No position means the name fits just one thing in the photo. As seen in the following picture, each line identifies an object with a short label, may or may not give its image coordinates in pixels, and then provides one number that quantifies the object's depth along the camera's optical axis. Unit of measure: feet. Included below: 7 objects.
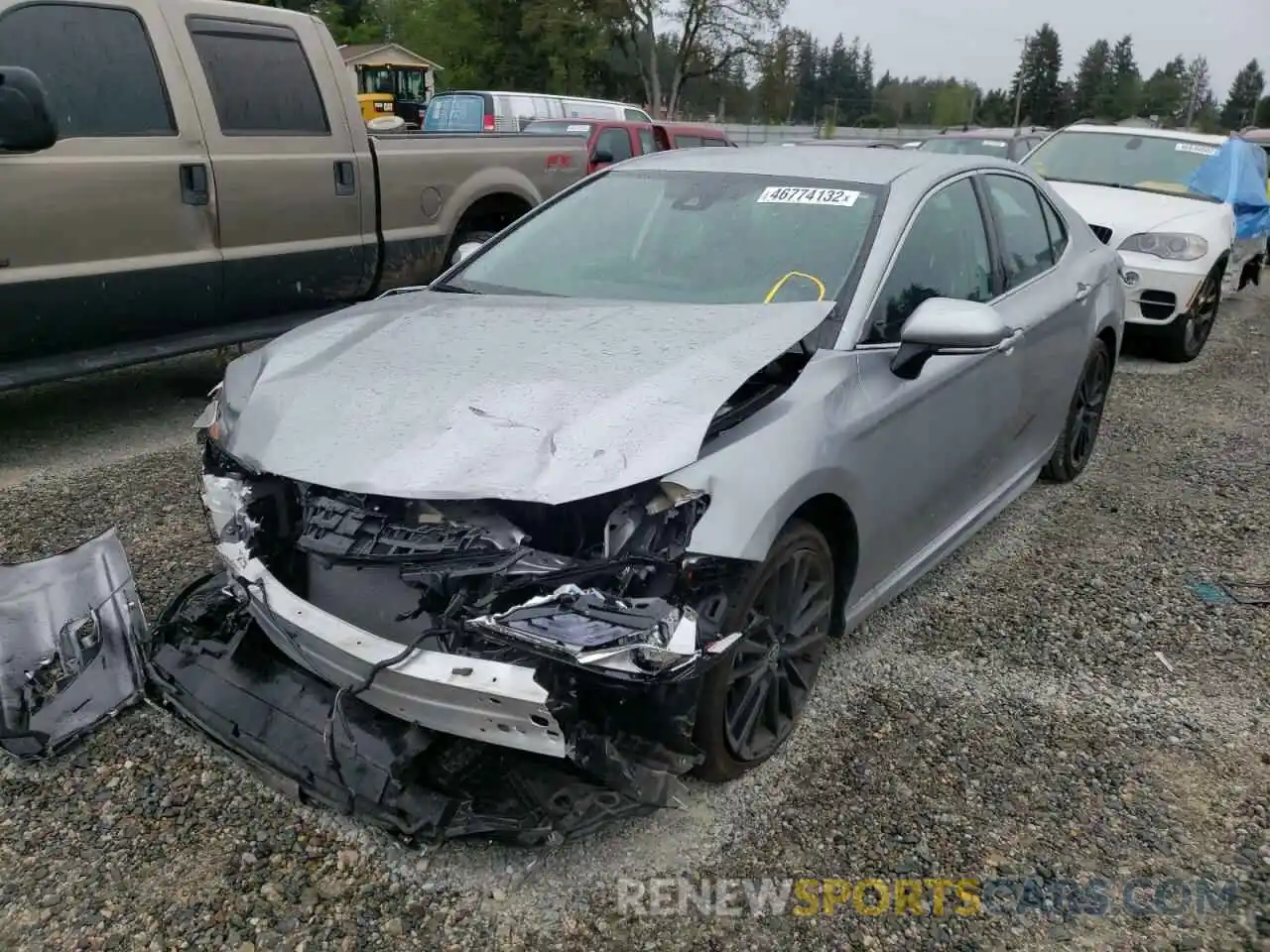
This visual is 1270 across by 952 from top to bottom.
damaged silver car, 7.88
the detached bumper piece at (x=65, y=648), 9.77
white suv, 26.05
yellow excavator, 115.65
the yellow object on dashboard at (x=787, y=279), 10.91
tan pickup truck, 16.06
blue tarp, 29.63
